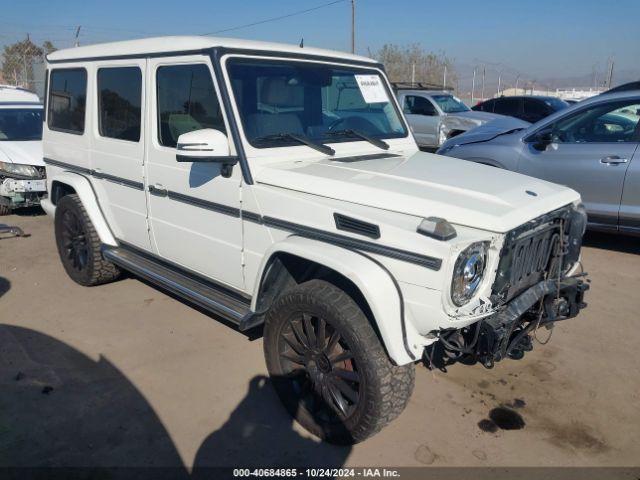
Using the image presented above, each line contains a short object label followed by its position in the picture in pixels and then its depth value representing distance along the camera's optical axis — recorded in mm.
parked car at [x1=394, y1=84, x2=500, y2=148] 12805
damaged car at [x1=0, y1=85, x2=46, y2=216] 7395
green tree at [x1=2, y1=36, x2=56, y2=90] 22484
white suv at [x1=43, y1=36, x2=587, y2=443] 2574
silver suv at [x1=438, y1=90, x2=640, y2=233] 5574
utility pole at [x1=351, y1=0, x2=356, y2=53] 25000
